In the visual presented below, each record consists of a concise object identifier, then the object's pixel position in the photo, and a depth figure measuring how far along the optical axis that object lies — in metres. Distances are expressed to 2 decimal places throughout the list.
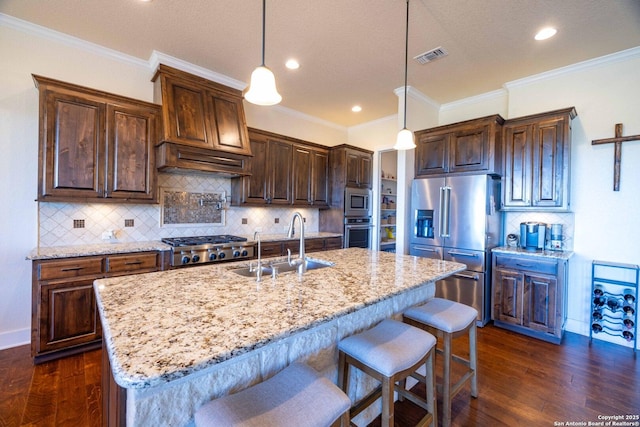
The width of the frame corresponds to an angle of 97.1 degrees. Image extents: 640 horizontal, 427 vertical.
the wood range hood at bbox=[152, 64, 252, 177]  2.96
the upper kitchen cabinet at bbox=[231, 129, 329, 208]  3.86
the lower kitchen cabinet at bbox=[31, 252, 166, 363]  2.30
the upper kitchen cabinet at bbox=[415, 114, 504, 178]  3.31
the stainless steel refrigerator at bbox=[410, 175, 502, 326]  3.23
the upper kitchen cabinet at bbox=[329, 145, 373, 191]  4.62
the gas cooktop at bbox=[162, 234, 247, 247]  3.01
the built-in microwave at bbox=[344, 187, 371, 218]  4.62
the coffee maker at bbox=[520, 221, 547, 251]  3.18
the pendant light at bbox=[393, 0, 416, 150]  2.39
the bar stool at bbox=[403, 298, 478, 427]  1.66
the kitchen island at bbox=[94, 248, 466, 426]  0.78
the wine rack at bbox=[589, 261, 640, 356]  2.73
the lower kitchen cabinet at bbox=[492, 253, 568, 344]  2.81
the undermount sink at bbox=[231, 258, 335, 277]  1.84
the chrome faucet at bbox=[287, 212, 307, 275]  1.75
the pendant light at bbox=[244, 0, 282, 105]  1.66
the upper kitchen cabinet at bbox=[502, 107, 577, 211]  3.00
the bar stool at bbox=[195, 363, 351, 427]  0.88
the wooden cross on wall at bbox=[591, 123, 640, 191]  2.86
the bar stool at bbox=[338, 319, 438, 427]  1.26
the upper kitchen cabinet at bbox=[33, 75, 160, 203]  2.47
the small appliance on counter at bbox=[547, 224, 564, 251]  3.15
